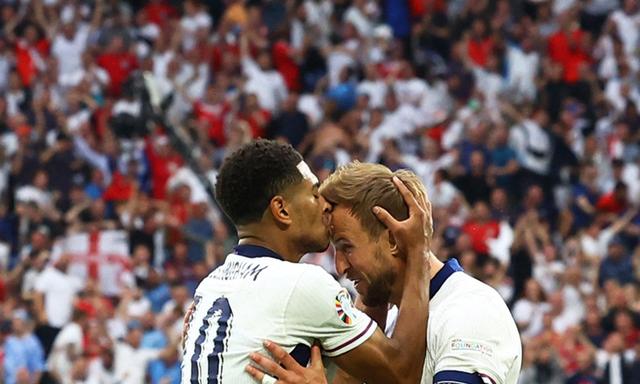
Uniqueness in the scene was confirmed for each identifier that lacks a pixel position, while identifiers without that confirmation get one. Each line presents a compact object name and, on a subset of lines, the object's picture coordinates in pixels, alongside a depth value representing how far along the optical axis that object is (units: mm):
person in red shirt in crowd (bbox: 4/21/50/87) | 20203
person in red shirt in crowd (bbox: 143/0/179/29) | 21656
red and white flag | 16781
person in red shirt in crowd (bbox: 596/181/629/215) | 17922
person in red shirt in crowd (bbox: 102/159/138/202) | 18078
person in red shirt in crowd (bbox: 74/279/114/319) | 15617
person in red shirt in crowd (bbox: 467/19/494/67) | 20906
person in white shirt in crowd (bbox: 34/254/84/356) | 15852
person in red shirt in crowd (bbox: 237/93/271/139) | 19375
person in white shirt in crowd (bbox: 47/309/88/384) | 15016
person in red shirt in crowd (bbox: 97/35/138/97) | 20328
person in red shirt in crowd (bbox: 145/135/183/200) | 18281
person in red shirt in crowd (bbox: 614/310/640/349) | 15109
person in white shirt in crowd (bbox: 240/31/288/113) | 20141
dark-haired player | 5238
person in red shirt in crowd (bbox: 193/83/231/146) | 19297
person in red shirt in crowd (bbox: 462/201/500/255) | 16609
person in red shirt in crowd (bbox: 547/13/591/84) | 20766
